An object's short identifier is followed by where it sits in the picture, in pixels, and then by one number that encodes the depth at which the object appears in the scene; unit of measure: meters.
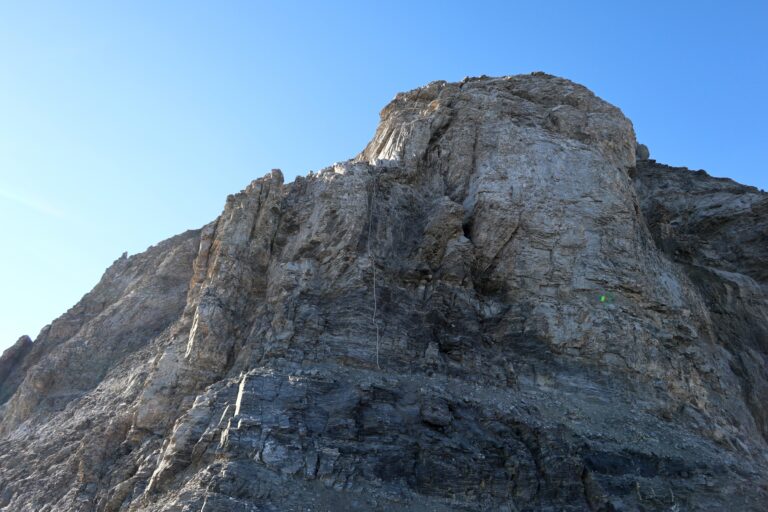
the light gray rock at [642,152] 56.41
